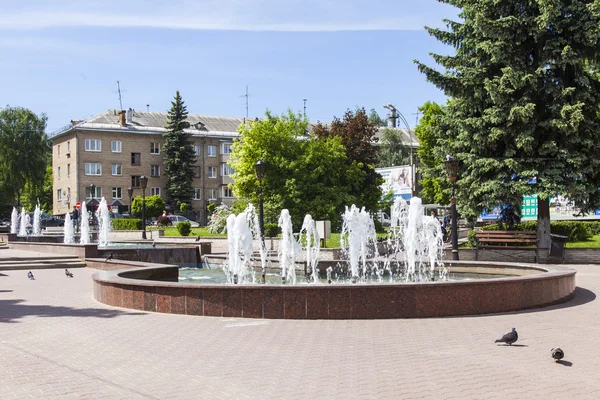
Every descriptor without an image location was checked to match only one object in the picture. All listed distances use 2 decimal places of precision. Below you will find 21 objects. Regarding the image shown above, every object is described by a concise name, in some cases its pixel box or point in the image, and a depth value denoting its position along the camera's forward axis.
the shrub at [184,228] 38.22
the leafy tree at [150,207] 56.28
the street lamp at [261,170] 21.62
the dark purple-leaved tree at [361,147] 44.72
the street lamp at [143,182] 34.08
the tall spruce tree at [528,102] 21.12
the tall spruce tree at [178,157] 63.50
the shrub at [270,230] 32.66
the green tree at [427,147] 46.16
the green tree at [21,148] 68.31
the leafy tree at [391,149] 72.88
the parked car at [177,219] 55.62
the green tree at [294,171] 39.28
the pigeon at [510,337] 7.67
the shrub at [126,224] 44.81
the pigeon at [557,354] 6.83
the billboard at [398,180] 48.38
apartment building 62.53
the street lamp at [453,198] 18.09
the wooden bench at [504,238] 21.21
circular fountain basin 9.75
